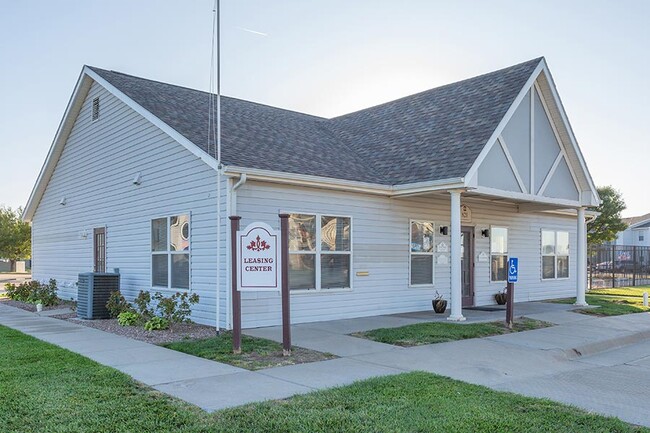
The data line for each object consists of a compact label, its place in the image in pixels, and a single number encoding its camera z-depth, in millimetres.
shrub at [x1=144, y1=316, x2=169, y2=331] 10930
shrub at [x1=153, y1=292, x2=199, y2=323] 11227
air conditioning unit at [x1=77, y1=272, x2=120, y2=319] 13141
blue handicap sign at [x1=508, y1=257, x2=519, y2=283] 11430
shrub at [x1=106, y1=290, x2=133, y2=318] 12883
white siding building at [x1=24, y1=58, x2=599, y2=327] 11703
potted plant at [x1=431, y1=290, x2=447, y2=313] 13516
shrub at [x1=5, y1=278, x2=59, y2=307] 16594
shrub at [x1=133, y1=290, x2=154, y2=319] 12094
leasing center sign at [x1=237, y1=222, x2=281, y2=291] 8703
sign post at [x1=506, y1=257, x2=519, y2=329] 11438
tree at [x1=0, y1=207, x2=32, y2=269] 44094
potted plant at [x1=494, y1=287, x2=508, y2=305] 16062
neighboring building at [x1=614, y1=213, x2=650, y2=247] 69188
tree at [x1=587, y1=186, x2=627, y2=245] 32562
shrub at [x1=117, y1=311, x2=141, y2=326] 11868
